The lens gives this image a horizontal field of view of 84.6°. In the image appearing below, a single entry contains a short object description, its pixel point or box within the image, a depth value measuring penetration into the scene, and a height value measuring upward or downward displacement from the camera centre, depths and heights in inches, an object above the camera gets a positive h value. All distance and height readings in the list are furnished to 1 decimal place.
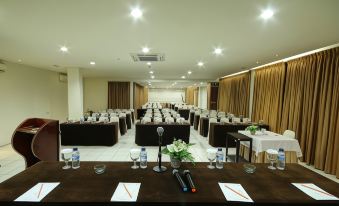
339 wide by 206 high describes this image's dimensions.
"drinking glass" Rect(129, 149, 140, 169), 83.2 -27.8
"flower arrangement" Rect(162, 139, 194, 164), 80.0 -24.8
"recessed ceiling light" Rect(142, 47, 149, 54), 174.5 +42.3
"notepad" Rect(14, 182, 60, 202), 57.4 -33.6
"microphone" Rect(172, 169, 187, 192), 63.9 -31.4
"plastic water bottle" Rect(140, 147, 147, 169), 84.4 -30.3
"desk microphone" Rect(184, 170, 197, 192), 63.7 -30.9
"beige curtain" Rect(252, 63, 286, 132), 226.7 +3.7
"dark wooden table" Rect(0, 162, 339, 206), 58.1 -33.1
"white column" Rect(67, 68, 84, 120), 302.4 -4.2
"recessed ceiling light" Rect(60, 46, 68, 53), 174.8 +41.2
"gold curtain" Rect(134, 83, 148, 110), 766.5 +0.9
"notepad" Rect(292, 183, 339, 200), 62.4 -33.0
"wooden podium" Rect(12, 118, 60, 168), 109.7 -30.8
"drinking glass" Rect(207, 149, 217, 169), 84.0 -26.6
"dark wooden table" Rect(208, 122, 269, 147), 238.5 -44.6
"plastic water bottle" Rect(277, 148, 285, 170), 86.3 -29.8
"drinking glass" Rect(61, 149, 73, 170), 81.7 -28.7
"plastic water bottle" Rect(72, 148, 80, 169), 82.3 -30.2
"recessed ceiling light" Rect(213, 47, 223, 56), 174.6 +43.4
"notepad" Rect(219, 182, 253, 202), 59.7 -32.9
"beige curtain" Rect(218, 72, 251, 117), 324.3 +3.7
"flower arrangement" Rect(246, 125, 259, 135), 176.4 -31.1
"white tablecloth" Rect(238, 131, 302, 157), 158.4 -40.2
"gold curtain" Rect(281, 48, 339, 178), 158.2 -8.6
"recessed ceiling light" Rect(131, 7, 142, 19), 96.8 +43.5
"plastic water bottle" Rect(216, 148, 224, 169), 85.7 -29.8
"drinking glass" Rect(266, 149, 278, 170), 87.8 -28.3
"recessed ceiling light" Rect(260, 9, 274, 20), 94.3 +43.5
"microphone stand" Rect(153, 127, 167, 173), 75.6 -32.5
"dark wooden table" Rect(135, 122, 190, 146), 236.2 -50.0
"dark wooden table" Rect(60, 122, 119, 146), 229.8 -52.1
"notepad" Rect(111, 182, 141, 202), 58.3 -33.2
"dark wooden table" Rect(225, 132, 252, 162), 165.3 -38.0
